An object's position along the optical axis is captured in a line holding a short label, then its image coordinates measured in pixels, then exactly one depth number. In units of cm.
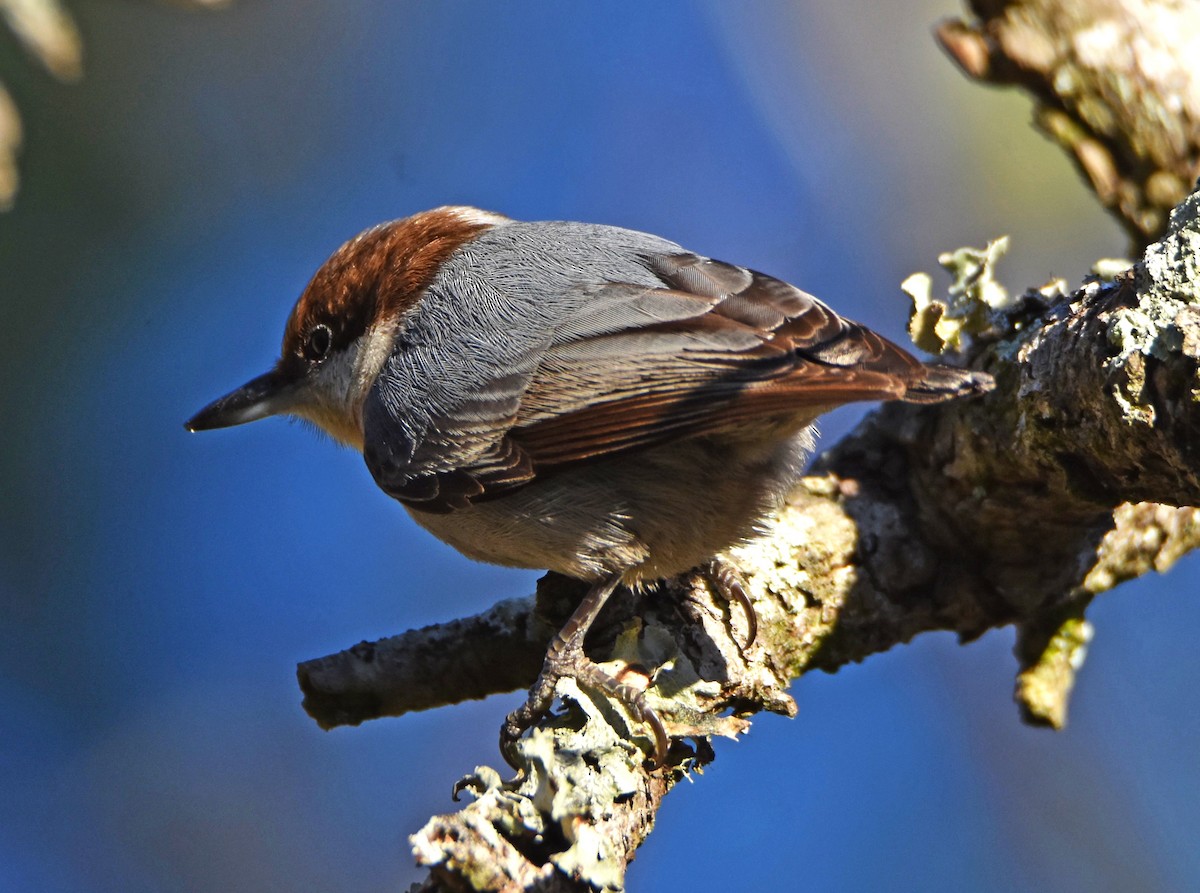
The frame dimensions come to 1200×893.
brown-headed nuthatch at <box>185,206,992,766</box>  505
